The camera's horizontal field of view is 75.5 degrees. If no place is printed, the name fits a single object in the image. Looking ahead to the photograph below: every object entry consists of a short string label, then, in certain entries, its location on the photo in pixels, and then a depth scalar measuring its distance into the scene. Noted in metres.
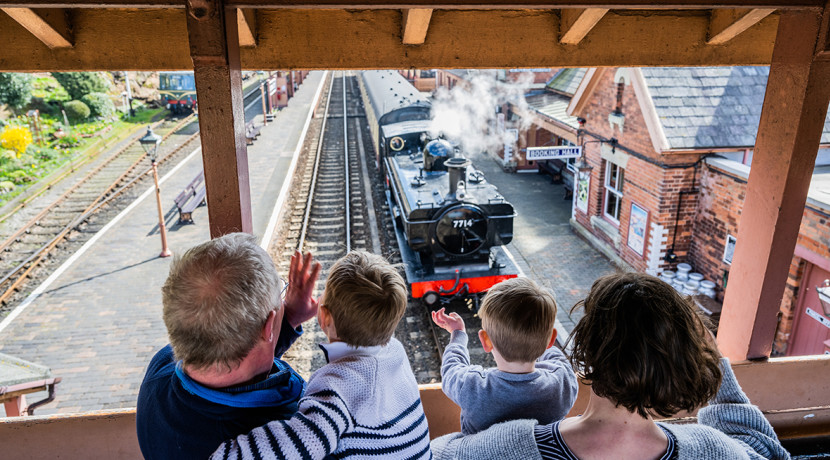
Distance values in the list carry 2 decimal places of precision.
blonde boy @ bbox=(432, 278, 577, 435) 1.78
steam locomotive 7.99
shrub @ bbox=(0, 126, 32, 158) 16.53
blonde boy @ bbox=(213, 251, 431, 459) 1.38
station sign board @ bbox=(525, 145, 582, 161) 10.37
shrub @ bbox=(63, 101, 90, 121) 21.48
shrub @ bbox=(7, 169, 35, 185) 15.05
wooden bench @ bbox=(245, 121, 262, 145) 20.03
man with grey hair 1.34
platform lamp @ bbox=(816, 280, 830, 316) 4.95
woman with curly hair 1.35
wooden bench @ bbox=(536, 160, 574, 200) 16.45
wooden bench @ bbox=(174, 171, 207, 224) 12.43
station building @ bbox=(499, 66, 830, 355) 7.04
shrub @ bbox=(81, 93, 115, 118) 22.27
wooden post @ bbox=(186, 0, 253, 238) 2.07
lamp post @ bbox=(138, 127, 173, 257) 9.73
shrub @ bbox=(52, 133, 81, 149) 18.86
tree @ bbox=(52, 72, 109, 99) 22.44
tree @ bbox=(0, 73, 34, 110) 19.44
